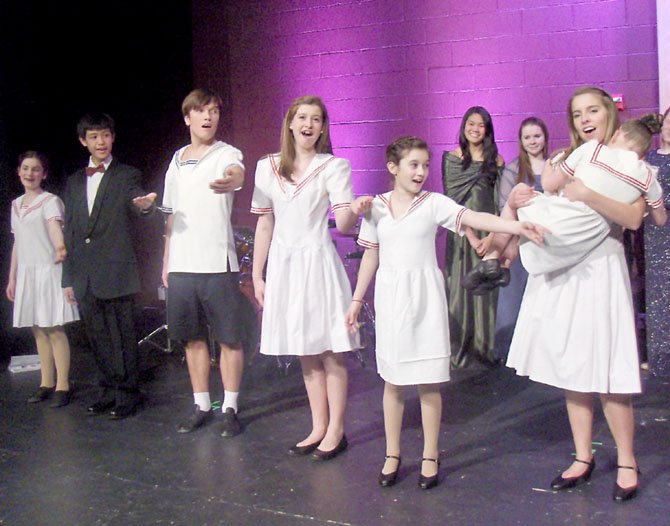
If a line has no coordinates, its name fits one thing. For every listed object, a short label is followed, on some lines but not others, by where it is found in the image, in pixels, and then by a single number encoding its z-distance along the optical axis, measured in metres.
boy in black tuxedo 3.86
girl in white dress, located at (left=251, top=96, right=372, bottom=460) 3.22
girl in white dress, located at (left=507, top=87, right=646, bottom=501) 2.69
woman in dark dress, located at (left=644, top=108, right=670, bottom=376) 4.34
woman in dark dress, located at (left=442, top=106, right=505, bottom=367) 4.43
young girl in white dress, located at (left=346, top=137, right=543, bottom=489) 2.88
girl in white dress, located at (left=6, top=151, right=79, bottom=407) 4.25
